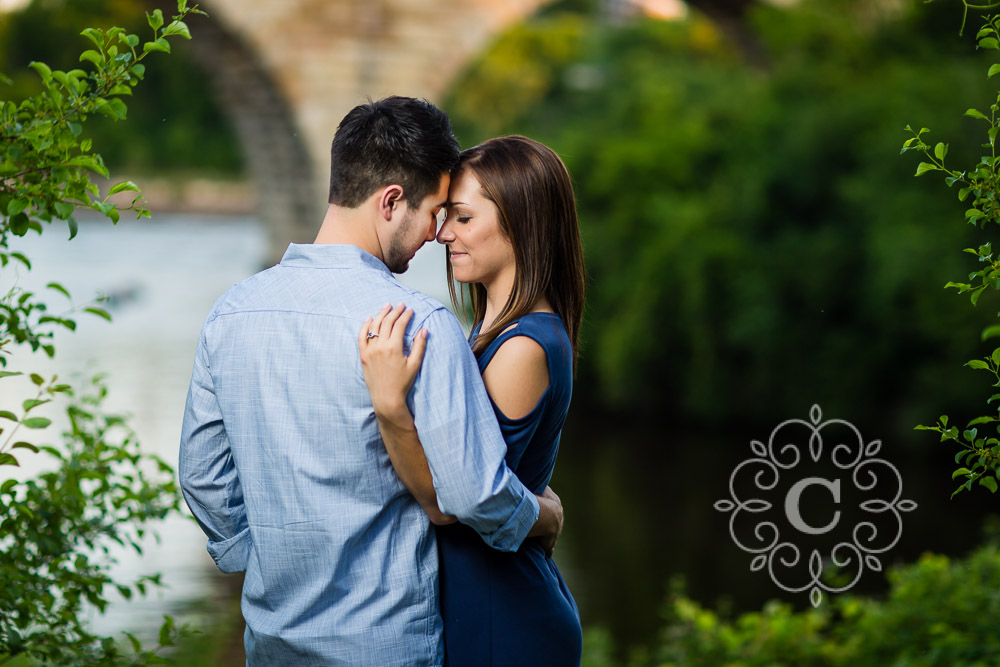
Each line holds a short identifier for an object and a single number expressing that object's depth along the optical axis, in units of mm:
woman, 3134
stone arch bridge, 14547
